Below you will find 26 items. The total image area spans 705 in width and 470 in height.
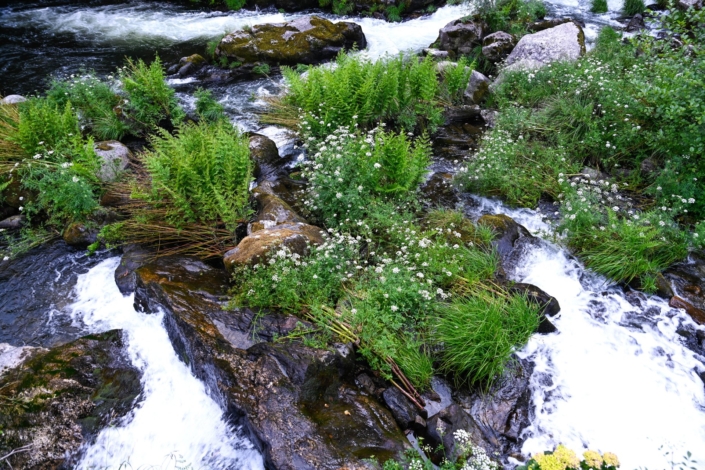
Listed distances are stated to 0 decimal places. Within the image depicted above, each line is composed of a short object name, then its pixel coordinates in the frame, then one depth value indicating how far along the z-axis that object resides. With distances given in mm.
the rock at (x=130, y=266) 6082
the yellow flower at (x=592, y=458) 3199
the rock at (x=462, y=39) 13070
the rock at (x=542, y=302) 5547
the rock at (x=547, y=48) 10891
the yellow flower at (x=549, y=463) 3133
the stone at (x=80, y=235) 6957
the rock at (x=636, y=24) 13415
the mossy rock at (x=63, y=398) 4250
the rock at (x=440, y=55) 12470
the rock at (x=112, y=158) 7602
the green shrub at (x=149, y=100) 9328
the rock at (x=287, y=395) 4004
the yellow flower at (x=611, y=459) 3199
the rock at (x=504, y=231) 6648
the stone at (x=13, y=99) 9989
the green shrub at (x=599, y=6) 14945
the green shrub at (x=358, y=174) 6531
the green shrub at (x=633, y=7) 14305
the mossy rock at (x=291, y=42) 13297
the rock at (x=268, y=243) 5590
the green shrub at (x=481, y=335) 4934
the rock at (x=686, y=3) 13422
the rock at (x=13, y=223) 7449
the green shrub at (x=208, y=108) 9797
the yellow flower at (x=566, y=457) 3178
